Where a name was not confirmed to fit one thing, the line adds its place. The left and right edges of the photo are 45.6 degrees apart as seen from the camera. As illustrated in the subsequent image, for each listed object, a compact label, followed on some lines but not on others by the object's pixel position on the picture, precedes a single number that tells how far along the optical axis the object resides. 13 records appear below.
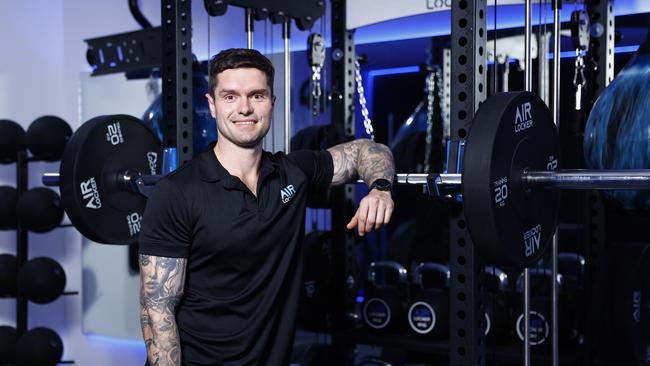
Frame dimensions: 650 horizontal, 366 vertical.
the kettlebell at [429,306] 3.21
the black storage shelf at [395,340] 3.17
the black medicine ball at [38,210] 4.46
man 1.81
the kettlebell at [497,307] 3.11
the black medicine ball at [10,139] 4.57
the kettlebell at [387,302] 3.33
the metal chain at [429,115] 3.75
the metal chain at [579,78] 2.34
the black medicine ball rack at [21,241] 4.68
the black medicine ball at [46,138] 4.50
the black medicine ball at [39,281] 4.50
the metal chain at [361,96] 2.60
